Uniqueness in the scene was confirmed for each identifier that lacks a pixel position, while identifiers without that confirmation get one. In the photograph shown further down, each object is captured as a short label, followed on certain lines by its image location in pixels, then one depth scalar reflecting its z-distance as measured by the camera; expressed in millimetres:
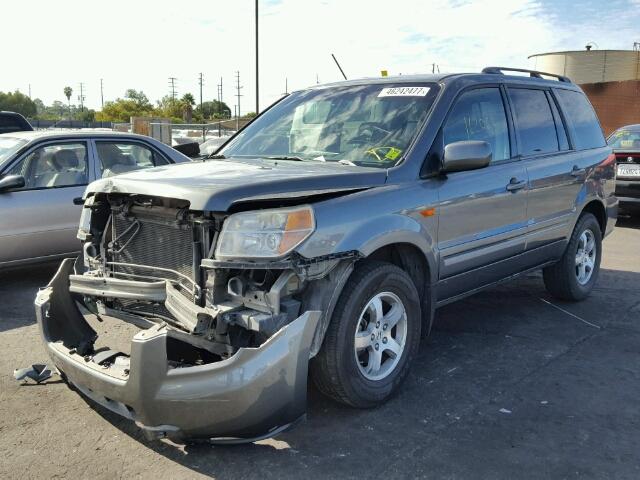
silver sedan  6227
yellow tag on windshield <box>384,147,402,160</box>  3963
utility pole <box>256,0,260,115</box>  23828
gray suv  3000
